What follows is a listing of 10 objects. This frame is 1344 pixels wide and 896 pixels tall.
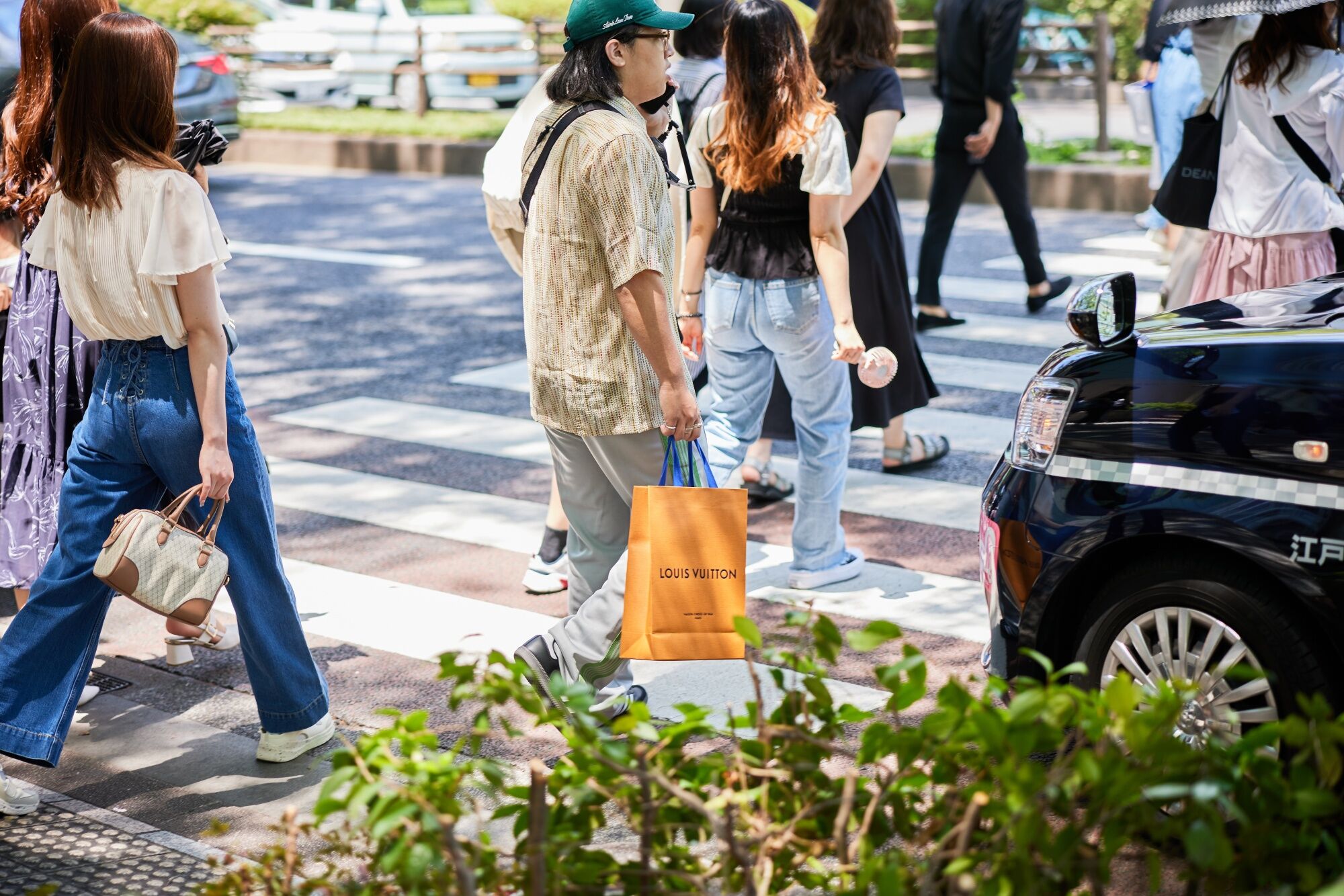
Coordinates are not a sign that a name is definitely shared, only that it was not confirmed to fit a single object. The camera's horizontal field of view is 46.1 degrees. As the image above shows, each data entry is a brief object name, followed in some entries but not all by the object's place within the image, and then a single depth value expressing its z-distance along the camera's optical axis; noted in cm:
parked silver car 1464
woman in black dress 573
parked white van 2109
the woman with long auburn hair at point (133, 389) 357
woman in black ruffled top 480
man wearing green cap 365
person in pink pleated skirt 504
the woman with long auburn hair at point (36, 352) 402
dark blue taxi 317
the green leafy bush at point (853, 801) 203
